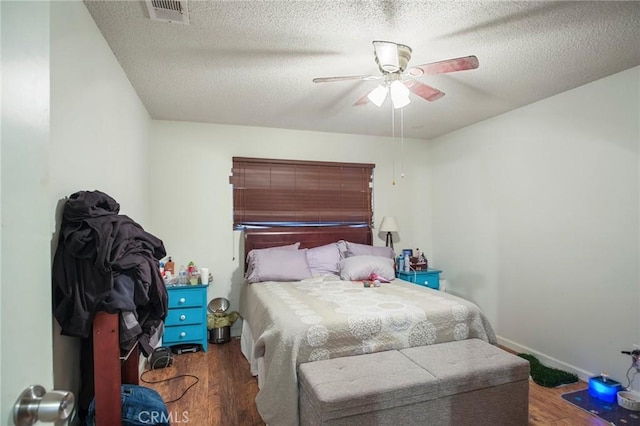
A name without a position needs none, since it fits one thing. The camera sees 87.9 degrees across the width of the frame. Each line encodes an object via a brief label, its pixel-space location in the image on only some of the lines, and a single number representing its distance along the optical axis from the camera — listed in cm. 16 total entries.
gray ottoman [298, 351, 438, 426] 165
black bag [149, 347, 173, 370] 290
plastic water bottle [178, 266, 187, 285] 336
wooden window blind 388
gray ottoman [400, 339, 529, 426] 186
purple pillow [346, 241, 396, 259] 387
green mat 262
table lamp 414
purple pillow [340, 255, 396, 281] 345
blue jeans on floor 162
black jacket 135
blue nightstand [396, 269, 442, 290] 400
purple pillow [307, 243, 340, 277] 372
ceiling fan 185
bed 198
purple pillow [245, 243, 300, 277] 350
